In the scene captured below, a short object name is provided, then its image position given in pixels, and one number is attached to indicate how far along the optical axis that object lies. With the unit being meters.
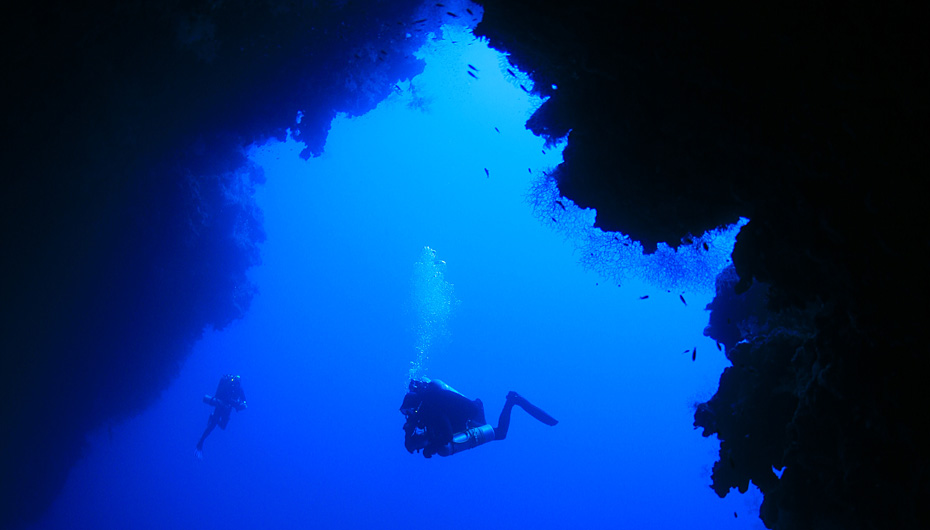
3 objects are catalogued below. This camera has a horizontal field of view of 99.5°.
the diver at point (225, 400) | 18.48
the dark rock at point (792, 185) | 2.10
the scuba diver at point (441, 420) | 9.02
